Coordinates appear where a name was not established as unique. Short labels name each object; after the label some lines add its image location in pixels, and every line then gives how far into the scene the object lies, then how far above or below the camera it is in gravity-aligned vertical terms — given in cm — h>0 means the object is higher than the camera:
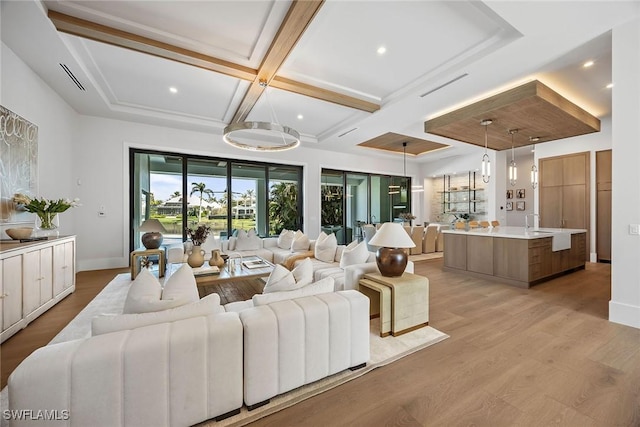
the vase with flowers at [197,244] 371 -48
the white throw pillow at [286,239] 581 -61
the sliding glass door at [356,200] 848 +46
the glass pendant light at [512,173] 512 +82
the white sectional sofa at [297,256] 310 -80
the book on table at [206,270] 333 -79
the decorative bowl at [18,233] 287 -24
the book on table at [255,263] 378 -79
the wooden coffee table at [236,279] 327 -86
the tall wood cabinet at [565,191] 631 +59
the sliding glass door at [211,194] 588 +49
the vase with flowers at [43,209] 327 +4
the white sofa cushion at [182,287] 170 -52
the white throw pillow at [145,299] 156 -54
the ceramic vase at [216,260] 376 -71
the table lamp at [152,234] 438 -40
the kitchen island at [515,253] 430 -75
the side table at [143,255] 440 -80
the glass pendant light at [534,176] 520 +78
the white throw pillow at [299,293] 188 -63
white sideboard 240 -74
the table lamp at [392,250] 282 -42
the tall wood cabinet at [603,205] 596 +21
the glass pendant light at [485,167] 479 +88
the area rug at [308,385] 164 -127
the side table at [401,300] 262 -93
